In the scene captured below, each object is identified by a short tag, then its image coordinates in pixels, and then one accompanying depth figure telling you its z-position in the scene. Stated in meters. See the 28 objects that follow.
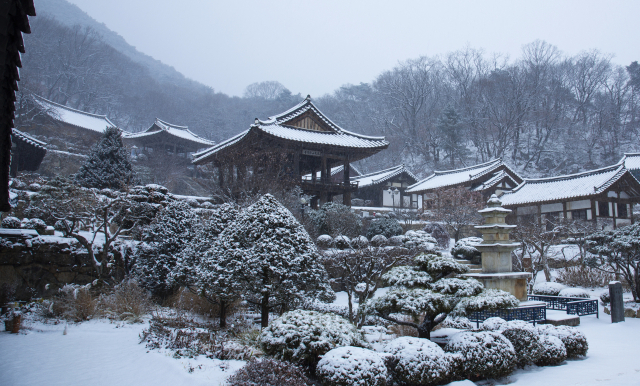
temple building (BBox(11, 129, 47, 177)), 18.88
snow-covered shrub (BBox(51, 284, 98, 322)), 8.19
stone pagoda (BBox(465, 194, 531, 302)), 9.76
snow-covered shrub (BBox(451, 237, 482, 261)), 16.58
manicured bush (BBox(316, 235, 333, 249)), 15.26
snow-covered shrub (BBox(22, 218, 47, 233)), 11.19
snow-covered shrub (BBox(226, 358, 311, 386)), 4.62
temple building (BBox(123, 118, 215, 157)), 35.19
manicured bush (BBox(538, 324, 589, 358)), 7.12
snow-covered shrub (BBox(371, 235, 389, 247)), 15.46
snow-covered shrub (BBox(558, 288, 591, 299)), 11.80
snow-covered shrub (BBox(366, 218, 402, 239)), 18.41
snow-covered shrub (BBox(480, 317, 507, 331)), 7.25
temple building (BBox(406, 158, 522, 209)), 28.41
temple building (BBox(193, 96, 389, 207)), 19.14
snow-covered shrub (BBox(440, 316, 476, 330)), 8.45
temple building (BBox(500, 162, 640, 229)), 22.31
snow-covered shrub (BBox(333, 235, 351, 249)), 14.74
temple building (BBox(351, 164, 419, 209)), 33.38
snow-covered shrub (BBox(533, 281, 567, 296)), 12.90
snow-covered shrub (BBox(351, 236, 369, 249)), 13.03
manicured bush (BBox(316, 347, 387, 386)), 4.87
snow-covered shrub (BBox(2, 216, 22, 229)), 10.68
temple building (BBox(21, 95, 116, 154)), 30.09
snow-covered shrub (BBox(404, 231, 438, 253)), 14.14
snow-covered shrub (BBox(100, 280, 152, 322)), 8.40
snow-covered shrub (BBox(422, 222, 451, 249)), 20.53
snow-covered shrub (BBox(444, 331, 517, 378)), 5.92
